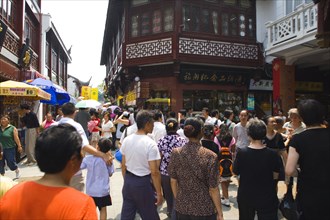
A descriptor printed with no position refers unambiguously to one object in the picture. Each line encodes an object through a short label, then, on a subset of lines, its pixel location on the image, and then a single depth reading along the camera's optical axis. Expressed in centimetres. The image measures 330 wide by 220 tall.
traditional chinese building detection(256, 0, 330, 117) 1008
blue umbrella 1118
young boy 424
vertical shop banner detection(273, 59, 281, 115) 1284
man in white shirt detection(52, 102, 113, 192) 411
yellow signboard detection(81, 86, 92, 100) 3056
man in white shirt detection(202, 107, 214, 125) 846
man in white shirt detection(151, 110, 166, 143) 566
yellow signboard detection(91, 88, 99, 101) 3166
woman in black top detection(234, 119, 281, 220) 322
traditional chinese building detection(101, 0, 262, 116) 1374
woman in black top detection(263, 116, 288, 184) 476
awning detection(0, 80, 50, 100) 882
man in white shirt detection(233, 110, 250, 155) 628
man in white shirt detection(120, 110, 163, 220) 359
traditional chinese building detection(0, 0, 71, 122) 1098
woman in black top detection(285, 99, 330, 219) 274
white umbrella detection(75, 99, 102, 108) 993
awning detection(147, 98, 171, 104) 1420
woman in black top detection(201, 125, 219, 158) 439
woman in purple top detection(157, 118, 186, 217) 449
